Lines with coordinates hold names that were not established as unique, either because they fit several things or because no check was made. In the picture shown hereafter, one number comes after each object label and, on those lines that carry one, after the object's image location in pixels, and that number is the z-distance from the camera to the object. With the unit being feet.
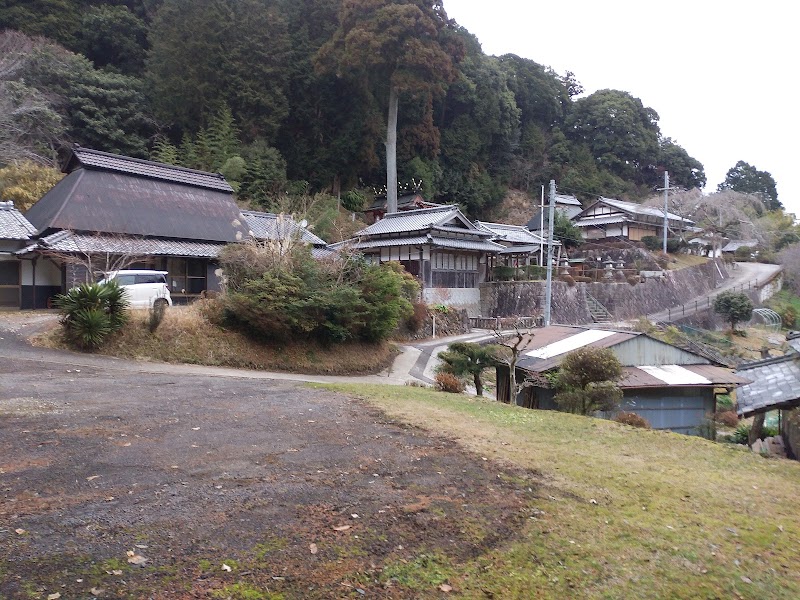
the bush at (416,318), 87.30
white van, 57.98
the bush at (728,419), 55.06
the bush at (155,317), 52.44
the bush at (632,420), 39.17
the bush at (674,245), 158.88
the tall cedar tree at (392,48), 122.83
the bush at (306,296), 56.44
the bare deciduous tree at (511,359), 44.32
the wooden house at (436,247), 103.96
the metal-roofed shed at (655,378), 49.47
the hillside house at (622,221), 156.87
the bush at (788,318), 135.14
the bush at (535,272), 116.16
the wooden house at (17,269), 65.57
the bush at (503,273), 117.39
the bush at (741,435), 48.75
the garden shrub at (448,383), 49.96
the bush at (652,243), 156.56
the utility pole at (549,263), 85.05
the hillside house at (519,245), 133.49
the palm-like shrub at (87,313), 48.62
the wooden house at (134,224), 66.64
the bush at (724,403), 65.04
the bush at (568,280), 115.96
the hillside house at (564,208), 163.02
